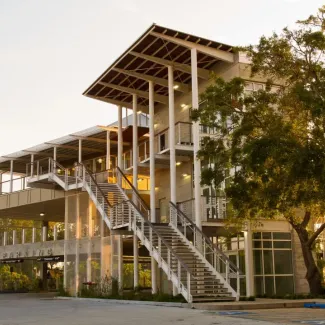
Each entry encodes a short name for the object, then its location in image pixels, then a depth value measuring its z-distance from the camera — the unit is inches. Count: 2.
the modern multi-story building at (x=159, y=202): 981.8
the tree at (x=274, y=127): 677.9
